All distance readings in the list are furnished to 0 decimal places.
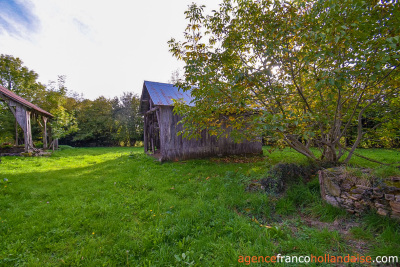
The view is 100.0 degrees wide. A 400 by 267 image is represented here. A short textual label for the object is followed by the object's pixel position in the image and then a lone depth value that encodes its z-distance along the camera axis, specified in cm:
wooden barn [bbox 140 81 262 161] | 873
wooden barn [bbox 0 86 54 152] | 1018
